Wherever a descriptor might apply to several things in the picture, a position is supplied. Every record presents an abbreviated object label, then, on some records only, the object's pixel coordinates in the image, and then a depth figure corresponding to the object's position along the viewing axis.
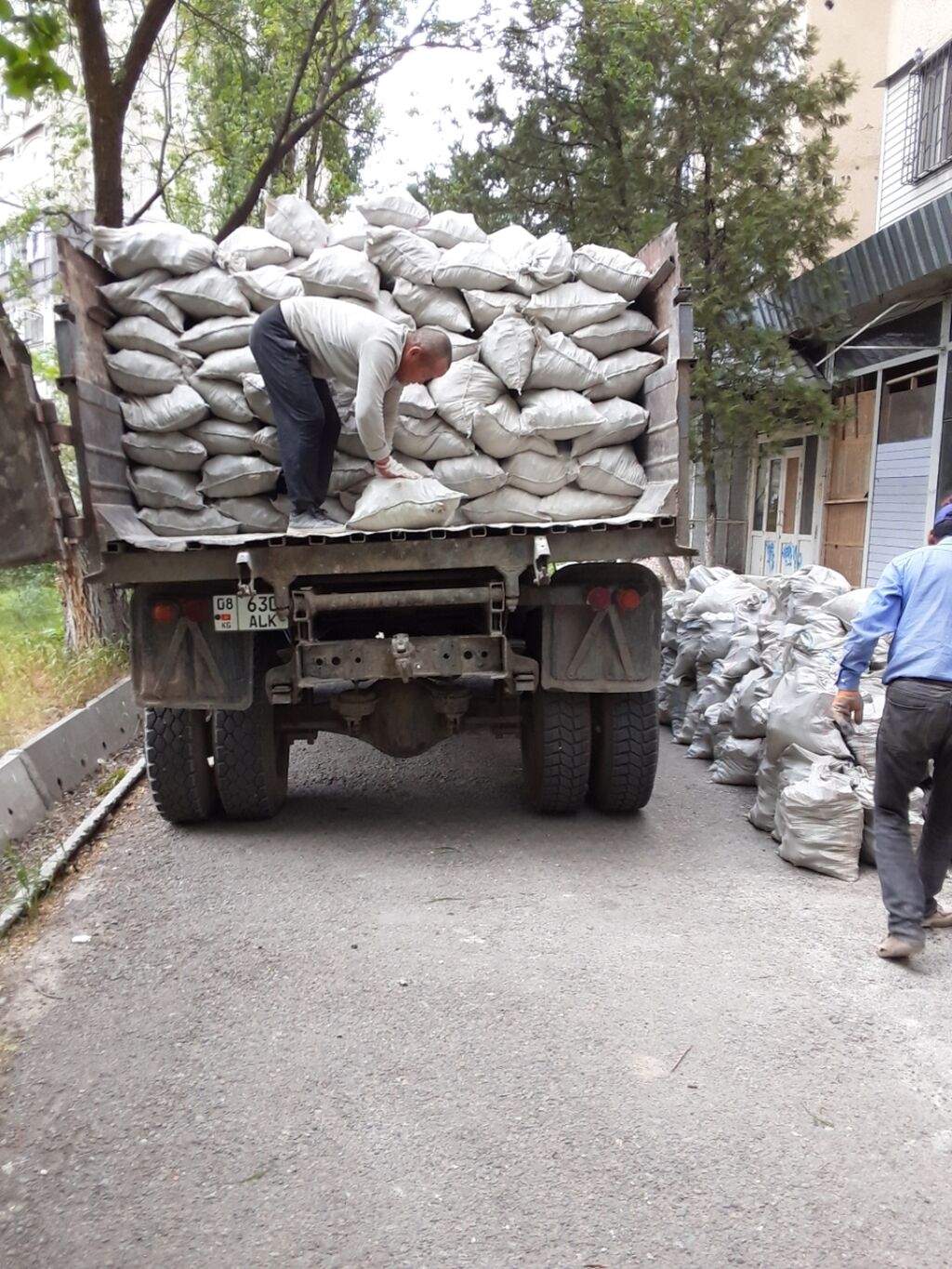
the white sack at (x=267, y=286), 4.94
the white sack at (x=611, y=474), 4.85
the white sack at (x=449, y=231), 5.09
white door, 14.90
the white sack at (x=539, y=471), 4.85
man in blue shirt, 3.62
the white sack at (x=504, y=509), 4.84
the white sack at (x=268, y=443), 4.75
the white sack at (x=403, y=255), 4.90
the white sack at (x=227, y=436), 4.79
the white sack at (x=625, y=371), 4.92
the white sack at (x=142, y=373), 4.75
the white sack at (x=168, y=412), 4.72
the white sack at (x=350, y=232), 5.11
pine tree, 11.27
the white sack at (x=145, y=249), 4.82
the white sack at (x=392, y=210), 5.12
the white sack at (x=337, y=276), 4.79
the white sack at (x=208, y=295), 4.87
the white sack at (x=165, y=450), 4.77
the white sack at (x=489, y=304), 4.91
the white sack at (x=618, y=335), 4.95
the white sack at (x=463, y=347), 4.87
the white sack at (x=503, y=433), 4.75
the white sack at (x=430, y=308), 4.90
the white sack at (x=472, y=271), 4.88
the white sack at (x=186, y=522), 4.79
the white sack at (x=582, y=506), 4.85
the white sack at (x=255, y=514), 4.82
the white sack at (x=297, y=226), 5.23
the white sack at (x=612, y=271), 5.01
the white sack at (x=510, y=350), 4.79
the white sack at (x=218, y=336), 4.86
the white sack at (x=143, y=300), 4.81
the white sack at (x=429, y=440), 4.78
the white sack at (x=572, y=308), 4.92
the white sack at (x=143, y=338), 4.78
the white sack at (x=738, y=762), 5.73
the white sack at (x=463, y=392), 4.77
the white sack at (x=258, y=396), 4.73
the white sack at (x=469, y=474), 4.80
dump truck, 4.29
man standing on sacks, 4.43
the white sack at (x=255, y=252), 5.08
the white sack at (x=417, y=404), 4.76
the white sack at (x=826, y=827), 4.39
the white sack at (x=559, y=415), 4.78
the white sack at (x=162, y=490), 4.79
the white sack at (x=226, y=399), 4.80
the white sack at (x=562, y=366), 4.84
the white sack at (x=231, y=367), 4.80
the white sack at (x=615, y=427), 4.87
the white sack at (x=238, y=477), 4.77
